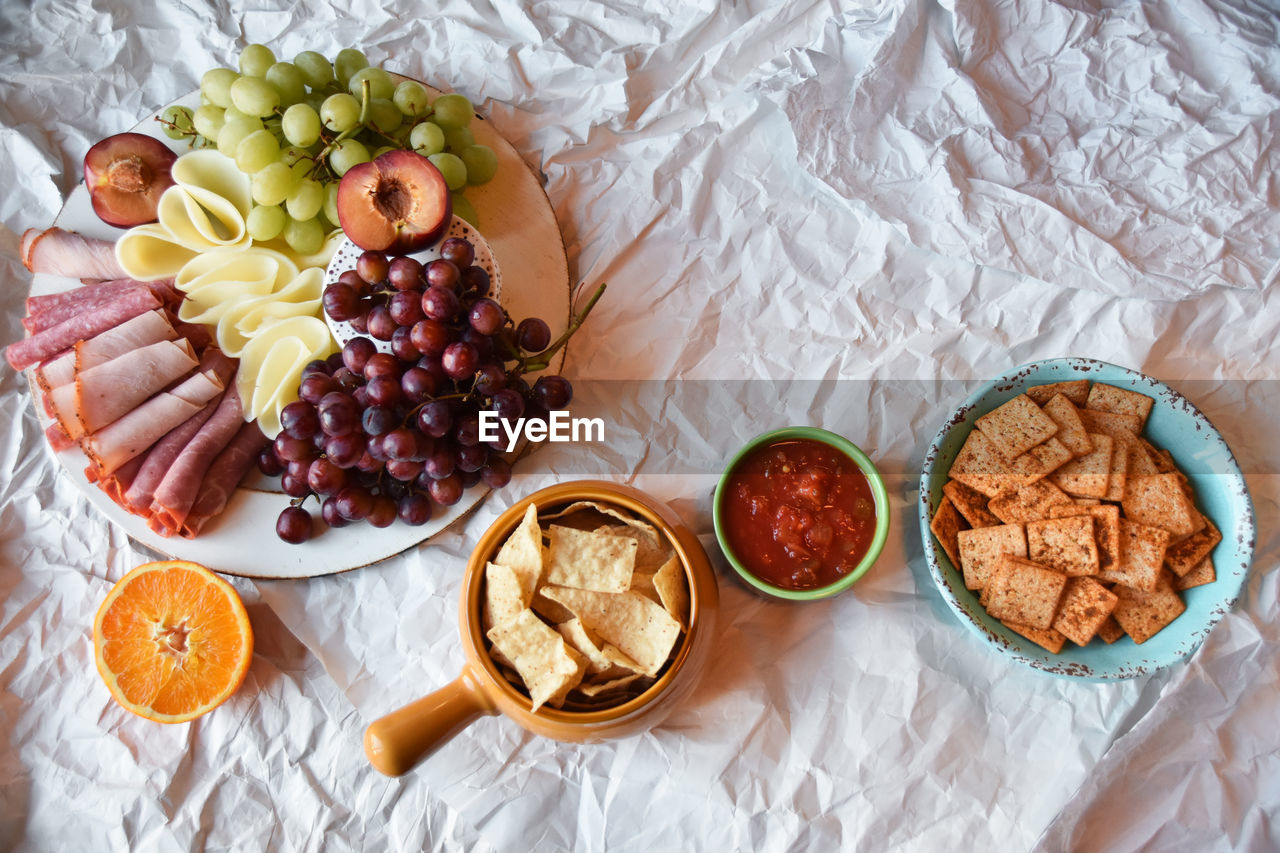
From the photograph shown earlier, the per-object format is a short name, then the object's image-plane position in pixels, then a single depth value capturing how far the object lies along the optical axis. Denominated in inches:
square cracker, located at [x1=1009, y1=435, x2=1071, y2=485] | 24.3
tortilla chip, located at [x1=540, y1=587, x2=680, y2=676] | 22.8
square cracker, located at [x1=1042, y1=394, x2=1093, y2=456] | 24.3
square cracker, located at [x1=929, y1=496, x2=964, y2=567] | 24.5
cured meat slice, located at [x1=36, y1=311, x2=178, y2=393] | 25.2
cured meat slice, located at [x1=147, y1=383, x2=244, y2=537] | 24.8
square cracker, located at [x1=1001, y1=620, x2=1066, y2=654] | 24.2
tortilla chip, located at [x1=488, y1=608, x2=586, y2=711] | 22.2
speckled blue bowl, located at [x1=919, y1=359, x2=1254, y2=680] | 23.9
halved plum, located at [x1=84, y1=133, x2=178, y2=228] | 26.2
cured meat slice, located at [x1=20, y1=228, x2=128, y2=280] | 26.2
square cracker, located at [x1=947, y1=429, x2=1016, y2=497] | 24.6
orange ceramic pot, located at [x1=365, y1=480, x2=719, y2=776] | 21.7
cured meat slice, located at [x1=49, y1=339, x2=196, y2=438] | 25.0
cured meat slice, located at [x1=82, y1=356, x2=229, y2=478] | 25.2
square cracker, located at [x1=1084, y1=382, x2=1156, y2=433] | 24.8
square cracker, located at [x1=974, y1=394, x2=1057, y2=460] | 24.3
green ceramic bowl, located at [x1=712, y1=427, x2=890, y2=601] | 23.9
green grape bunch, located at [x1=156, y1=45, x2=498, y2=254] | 25.3
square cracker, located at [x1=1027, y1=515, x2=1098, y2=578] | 24.0
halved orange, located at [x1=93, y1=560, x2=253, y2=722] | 25.3
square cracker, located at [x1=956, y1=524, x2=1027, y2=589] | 24.2
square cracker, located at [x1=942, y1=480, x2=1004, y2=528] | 24.7
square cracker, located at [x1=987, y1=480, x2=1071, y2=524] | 24.5
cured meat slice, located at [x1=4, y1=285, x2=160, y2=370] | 25.6
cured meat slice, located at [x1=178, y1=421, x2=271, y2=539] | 25.3
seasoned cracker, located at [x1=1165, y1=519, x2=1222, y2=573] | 24.2
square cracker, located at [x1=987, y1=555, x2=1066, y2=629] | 24.0
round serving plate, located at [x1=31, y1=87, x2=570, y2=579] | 25.6
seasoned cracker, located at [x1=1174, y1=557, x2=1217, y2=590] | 24.2
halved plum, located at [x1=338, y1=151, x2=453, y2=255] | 24.2
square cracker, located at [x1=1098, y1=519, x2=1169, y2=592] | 23.8
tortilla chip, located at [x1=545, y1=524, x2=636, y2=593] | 22.8
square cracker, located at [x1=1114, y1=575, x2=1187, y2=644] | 24.2
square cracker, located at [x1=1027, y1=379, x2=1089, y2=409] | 25.1
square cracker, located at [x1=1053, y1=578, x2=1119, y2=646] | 23.9
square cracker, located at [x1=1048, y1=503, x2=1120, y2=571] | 24.0
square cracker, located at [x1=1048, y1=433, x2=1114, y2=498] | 24.2
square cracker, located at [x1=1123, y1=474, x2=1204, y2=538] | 23.9
